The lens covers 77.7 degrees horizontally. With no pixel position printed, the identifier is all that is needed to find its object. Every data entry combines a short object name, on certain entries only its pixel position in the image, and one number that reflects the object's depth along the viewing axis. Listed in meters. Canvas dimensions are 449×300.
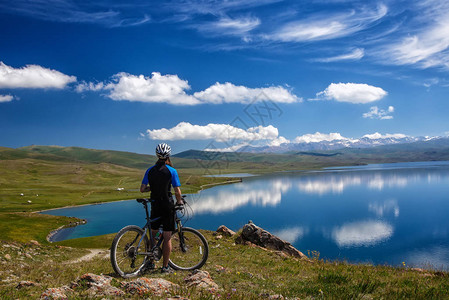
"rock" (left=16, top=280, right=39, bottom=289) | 7.14
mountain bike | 8.33
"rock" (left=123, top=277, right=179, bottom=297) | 6.18
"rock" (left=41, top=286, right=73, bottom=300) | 5.74
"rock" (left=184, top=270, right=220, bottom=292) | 6.74
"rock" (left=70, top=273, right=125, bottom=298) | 6.10
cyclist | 8.39
